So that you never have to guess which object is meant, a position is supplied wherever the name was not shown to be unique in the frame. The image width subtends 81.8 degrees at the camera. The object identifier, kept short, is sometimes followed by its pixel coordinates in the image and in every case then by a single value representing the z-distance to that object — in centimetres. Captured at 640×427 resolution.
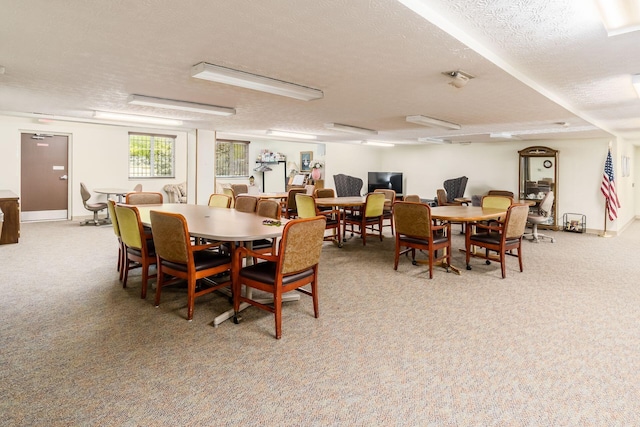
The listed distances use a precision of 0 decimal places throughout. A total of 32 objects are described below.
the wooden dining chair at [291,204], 707
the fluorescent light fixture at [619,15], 194
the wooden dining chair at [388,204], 703
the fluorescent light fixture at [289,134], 759
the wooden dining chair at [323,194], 734
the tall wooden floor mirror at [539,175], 841
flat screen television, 1105
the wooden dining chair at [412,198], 637
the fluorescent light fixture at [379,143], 953
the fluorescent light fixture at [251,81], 292
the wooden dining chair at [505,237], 433
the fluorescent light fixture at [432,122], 521
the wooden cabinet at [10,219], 564
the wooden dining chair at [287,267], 265
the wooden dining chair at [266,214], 389
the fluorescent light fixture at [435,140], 891
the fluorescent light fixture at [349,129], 626
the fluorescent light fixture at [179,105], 411
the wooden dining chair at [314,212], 577
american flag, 738
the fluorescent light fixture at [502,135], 730
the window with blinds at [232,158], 1184
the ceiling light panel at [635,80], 316
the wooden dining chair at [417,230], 428
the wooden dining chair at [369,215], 624
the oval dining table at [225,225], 283
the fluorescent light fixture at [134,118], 536
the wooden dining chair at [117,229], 390
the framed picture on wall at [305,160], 1125
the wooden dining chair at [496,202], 559
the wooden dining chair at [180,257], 286
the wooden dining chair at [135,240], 335
